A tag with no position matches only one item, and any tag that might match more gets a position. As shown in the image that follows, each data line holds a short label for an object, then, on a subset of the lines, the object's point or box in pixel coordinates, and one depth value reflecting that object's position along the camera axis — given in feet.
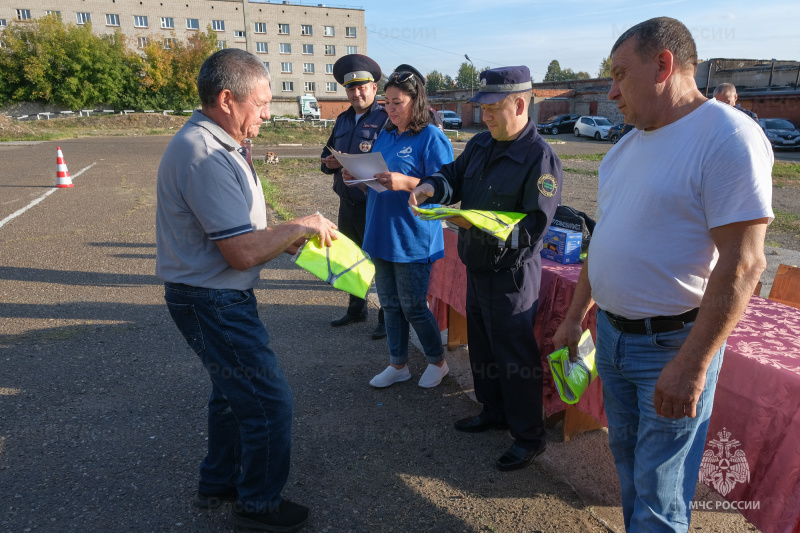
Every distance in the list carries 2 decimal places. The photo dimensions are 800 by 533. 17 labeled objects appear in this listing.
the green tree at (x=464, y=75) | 358.29
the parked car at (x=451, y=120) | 133.18
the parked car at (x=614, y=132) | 96.58
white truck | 161.48
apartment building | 181.06
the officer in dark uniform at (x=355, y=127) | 13.58
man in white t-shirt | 4.84
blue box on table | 10.90
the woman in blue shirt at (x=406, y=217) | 10.69
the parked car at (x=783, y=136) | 74.49
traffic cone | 39.04
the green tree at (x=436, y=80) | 350.54
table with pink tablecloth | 6.33
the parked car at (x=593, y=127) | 101.50
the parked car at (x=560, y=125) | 119.24
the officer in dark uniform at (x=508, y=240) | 8.32
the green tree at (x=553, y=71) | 353.92
